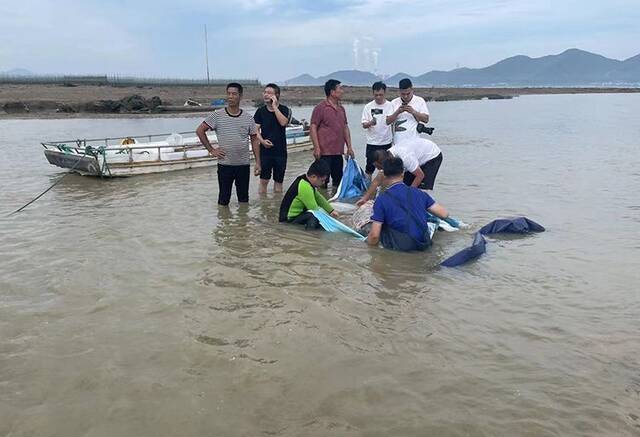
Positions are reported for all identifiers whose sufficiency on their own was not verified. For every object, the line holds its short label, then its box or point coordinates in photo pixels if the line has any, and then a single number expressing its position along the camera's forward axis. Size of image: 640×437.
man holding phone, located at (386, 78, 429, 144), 8.98
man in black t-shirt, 8.75
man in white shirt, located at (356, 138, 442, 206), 7.73
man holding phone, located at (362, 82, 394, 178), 9.65
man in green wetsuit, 7.16
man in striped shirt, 8.01
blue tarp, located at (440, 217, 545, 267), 7.55
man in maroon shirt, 9.49
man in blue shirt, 6.18
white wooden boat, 12.49
